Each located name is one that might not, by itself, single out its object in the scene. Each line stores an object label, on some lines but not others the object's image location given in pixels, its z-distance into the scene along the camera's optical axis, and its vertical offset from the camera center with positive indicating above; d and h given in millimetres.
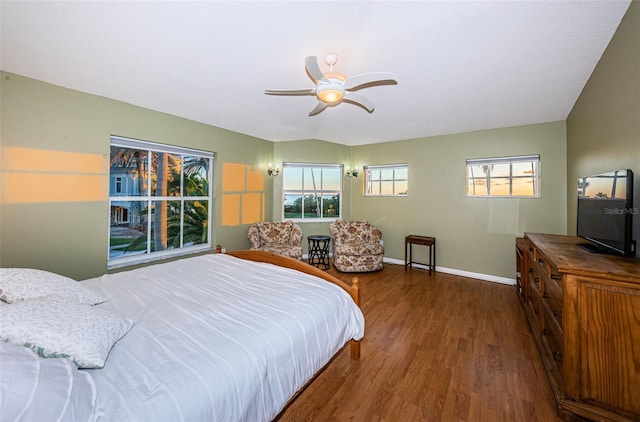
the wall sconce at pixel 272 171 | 5172 +784
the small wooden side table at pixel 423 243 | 4598 -615
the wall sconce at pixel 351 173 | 5734 +845
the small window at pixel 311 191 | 5492 +416
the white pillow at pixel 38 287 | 1394 -471
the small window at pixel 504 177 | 4059 +600
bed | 810 -622
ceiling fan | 1994 +1070
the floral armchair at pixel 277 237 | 4418 -520
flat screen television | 1552 +2
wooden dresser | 1366 -716
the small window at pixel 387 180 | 5277 +670
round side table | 4923 -865
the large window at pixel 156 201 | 3285 +108
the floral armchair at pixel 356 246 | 4617 -674
